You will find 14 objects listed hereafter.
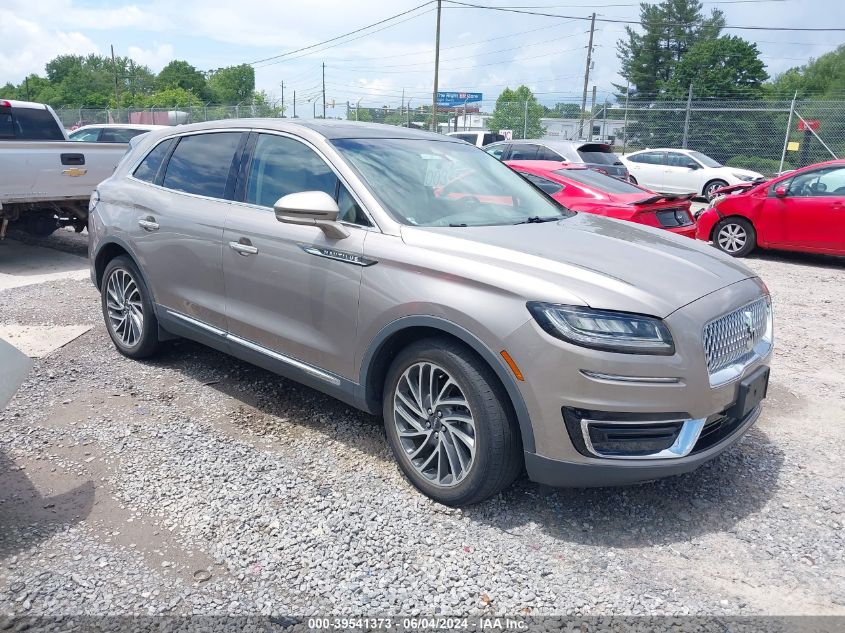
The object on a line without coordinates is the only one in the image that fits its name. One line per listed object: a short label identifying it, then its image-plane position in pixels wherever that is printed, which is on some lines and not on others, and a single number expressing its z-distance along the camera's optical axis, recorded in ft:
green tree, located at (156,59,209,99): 339.36
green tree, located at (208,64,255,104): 353.72
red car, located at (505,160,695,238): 26.71
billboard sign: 269.23
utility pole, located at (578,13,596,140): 149.18
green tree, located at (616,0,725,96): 190.08
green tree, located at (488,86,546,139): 97.86
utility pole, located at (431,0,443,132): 112.46
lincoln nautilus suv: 9.34
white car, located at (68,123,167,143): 52.85
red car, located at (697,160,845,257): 30.14
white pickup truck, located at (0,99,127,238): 26.63
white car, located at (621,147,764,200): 60.59
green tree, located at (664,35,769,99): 166.40
